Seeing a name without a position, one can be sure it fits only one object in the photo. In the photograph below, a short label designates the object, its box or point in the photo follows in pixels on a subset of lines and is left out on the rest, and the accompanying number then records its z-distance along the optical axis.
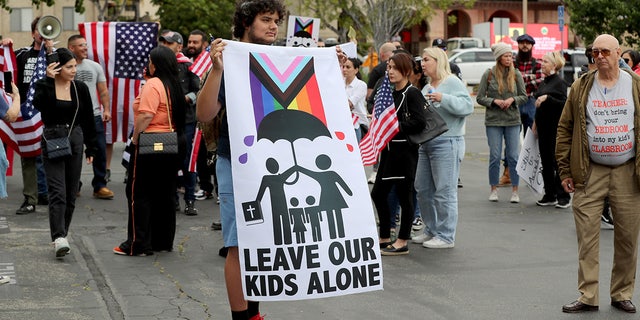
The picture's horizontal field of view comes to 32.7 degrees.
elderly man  7.41
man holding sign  5.69
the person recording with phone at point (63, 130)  9.18
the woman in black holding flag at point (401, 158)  9.52
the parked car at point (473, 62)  47.47
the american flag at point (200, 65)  12.55
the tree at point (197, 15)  56.28
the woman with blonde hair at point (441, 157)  9.98
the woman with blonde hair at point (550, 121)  12.69
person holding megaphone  11.99
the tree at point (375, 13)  46.69
